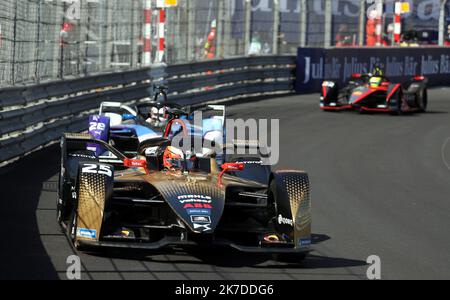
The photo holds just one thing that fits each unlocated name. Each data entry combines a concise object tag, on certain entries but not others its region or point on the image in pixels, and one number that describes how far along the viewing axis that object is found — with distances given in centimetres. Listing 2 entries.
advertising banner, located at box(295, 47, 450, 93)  2862
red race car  2362
